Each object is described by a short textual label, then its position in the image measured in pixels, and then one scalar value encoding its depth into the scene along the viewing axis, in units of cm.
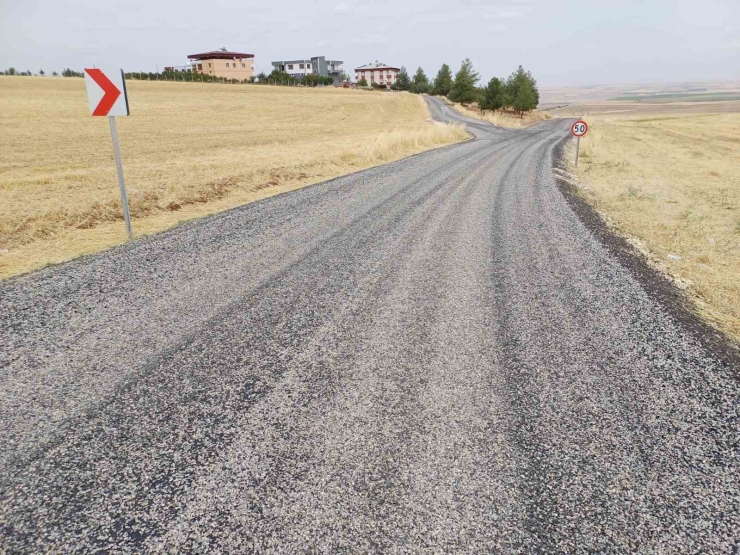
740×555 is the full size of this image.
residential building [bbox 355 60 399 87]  15862
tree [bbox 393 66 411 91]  12138
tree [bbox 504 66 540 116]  6981
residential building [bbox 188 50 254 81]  10644
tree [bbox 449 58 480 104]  7774
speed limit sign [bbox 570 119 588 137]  1875
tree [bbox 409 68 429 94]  11619
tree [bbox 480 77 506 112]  6838
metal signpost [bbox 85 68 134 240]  645
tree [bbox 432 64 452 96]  9699
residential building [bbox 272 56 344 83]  13488
